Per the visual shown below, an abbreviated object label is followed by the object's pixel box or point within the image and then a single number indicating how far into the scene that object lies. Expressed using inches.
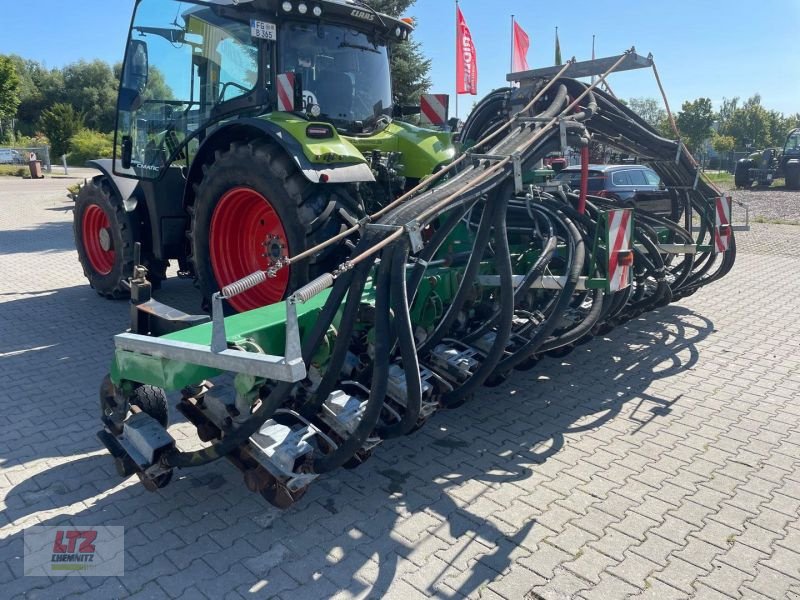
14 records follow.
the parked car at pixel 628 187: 373.7
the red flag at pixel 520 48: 563.2
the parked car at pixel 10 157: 1227.9
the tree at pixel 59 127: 1387.8
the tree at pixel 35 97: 1769.2
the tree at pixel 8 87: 1314.0
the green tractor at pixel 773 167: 913.5
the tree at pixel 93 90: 1701.5
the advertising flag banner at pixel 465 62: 523.2
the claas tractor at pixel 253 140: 159.3
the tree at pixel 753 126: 1927.9
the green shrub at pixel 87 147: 1258.6
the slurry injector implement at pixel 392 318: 98.7
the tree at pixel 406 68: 485.1
